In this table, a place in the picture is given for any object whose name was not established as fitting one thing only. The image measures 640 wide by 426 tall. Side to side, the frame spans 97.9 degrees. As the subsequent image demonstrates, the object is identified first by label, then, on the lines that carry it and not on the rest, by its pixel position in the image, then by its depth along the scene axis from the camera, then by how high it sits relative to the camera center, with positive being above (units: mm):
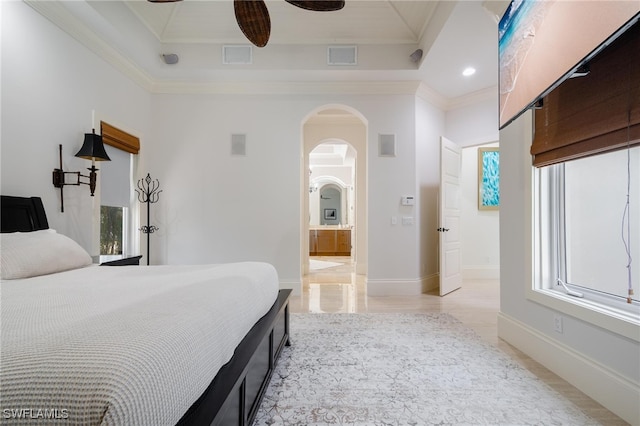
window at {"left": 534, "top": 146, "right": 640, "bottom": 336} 1623 -85
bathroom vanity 8242 -702
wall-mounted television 1192 +914
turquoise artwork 5000 +717
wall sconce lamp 2564 +589
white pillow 1627 -236
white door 3990 +25
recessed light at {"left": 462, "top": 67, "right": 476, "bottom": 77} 3615 +1944
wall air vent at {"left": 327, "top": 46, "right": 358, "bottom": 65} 3645 +2142
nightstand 2498 -422
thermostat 4012 +267
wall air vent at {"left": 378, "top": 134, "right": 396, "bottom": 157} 4023 +1077
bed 601 -349
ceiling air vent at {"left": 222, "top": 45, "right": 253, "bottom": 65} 3660 +2147
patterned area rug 1501 -1065
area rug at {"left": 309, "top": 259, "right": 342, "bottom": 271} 6230 -1113
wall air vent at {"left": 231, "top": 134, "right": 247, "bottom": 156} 4031 +1050
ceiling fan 1874 +1438
